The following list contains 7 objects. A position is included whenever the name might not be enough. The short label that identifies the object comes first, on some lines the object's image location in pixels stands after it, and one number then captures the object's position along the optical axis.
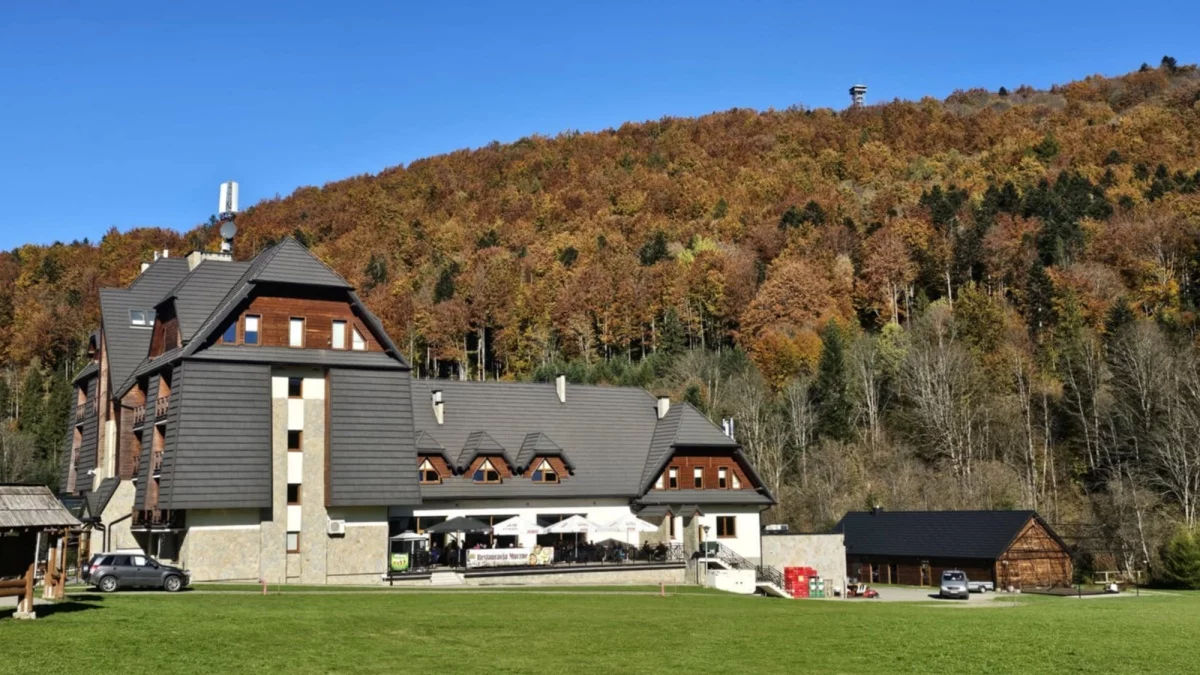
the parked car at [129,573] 34.44
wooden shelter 22.92
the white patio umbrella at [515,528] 48.31
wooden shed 59.34
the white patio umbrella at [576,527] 48.94
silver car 52.41
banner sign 46.19
